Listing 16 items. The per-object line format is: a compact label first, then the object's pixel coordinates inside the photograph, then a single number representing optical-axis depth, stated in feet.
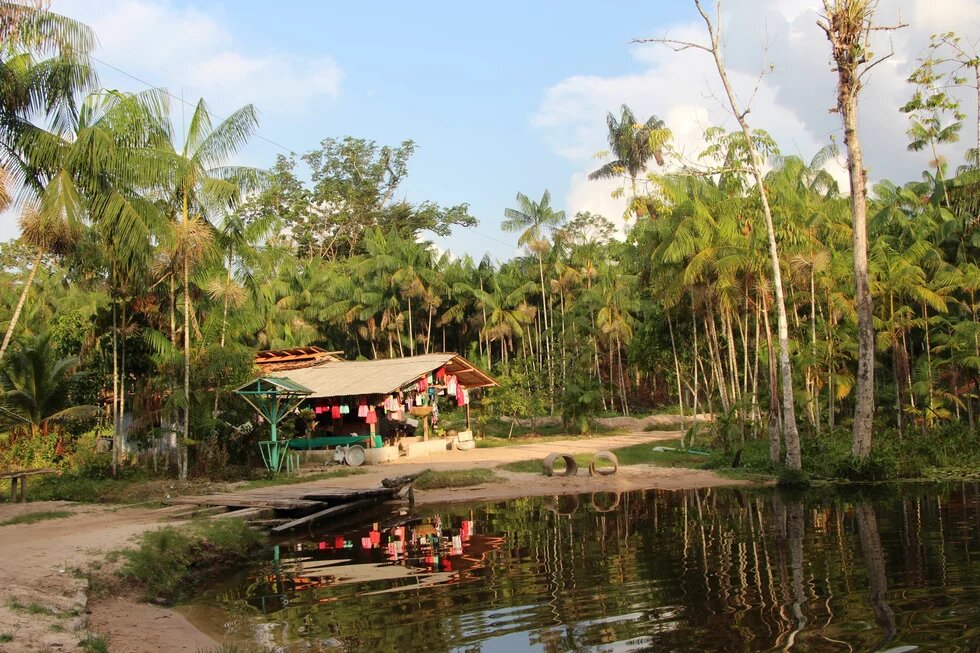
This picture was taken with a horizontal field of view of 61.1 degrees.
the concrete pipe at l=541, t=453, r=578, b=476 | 66.03
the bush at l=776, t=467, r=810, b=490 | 56.34
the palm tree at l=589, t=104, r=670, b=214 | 130.41
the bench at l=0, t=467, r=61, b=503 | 51.17
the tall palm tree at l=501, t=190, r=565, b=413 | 126.00
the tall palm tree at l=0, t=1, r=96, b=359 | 49.60
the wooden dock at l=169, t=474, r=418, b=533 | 46.50
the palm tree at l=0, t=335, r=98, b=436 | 65.92
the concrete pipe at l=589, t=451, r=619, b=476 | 66.39
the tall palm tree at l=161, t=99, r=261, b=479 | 59.82
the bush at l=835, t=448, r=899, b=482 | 56.85
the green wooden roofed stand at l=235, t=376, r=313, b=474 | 65.67
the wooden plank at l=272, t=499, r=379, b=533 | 45.20
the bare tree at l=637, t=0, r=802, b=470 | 56.95
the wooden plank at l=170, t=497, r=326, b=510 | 48.37
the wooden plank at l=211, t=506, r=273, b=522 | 45.41
